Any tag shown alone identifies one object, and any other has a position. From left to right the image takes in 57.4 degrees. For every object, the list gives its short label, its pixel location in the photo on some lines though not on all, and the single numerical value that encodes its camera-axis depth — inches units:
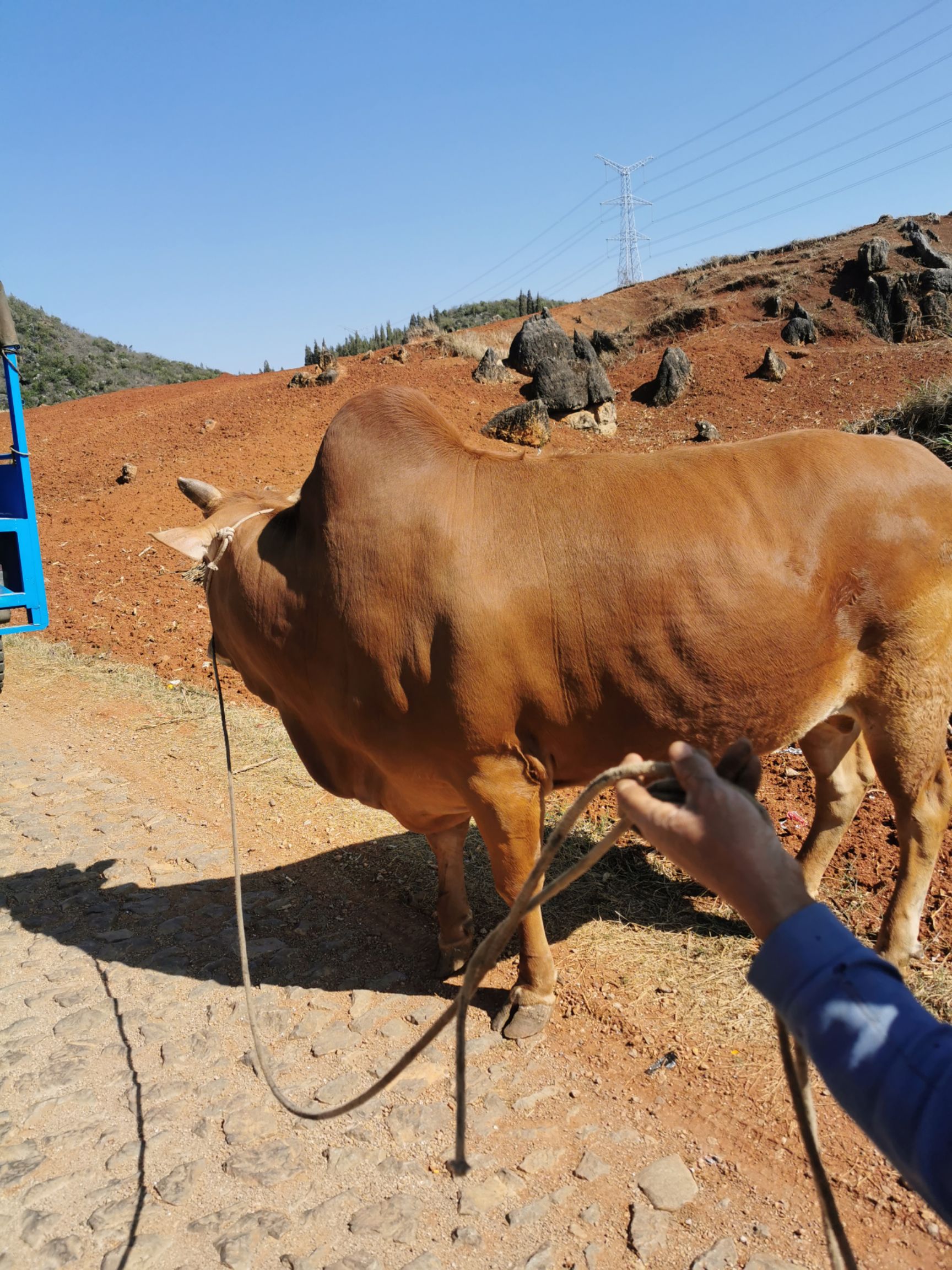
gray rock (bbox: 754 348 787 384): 746.8
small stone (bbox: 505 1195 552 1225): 111.6
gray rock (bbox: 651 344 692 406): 732.7
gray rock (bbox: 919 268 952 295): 967.0
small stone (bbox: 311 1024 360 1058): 148.7
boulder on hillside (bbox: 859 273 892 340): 938.7
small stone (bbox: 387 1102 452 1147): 128.0
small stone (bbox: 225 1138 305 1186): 120.5
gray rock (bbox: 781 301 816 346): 882.1
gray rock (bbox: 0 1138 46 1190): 120.6
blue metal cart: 303.4
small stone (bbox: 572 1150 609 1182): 118.3
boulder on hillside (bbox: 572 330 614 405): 706.8
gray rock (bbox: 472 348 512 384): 804.0
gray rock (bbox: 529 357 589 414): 705.6
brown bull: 137.0
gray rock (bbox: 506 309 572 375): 804.0
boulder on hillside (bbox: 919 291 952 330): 917.8
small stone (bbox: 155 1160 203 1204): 117.3
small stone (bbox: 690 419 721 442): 610.5
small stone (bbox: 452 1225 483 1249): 108.7
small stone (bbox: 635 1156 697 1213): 113.3
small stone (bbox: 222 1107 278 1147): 127.8
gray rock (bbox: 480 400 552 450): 613.0
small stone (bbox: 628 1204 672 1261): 106.2
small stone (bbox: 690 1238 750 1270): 103.1
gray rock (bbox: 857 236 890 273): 1079.6
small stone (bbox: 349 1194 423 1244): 110.6
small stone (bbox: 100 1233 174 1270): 107.0
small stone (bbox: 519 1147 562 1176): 120.0
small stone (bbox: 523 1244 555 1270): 104.9
